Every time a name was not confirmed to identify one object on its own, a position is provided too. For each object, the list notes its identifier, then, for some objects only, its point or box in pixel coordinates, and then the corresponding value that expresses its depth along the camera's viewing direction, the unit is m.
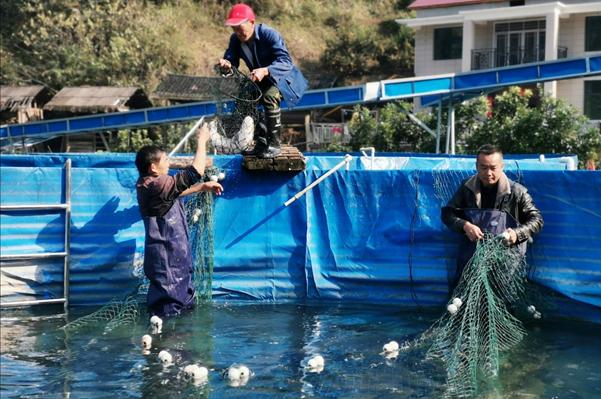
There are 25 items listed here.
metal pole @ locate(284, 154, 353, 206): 8.51
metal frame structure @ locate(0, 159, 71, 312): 8.46
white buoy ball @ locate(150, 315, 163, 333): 7.34
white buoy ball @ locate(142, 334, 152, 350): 7.05
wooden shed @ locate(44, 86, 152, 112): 29.70
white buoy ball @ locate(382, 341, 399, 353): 6.88
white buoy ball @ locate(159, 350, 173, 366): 6.57
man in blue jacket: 8.22
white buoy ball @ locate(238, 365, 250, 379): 6.18
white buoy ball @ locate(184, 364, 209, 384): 6.08
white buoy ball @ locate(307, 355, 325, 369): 6.46
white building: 33.16
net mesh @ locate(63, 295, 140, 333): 7.88
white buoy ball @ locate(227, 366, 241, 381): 6.14
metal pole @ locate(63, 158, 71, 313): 8.58
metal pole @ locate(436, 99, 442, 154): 17.53
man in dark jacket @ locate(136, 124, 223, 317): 7.25
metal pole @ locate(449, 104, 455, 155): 17.78
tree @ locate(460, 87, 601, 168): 20.41
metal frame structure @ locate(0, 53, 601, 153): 15.92
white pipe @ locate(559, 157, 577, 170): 9.86
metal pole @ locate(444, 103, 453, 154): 17.60
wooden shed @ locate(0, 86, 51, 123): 32.06
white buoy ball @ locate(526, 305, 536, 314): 7.54
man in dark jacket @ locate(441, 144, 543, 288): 7.01
